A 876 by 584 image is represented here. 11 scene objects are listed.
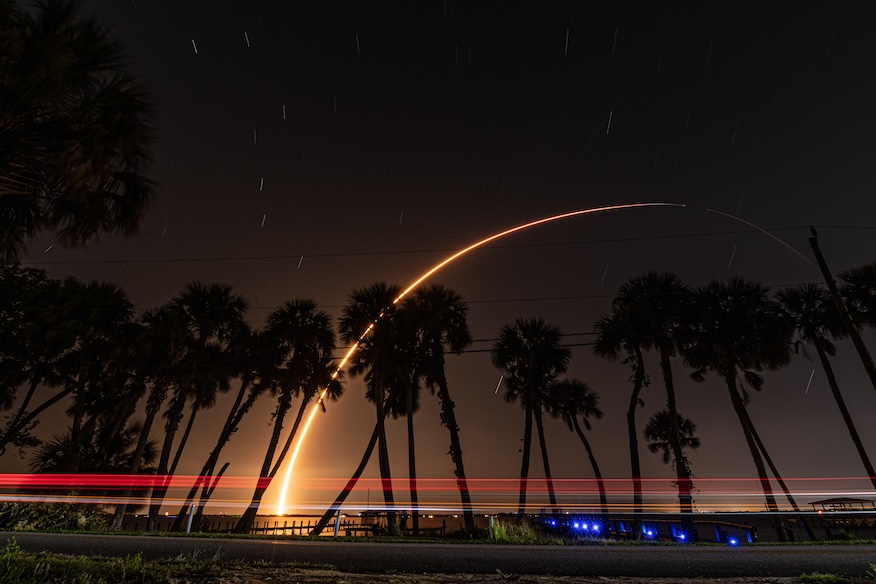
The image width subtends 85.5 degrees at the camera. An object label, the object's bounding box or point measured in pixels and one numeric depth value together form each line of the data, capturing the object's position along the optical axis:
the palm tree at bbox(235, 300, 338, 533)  34.28
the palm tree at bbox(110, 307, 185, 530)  28.42
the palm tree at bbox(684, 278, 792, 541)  29.47
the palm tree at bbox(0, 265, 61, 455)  26.64
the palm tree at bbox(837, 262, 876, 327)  27.12
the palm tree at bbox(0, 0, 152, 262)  9.20
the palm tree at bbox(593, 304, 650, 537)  32.31
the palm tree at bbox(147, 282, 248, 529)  29.77
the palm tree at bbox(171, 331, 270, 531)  32.91
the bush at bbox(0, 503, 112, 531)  15.40
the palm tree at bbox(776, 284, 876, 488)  30.84
